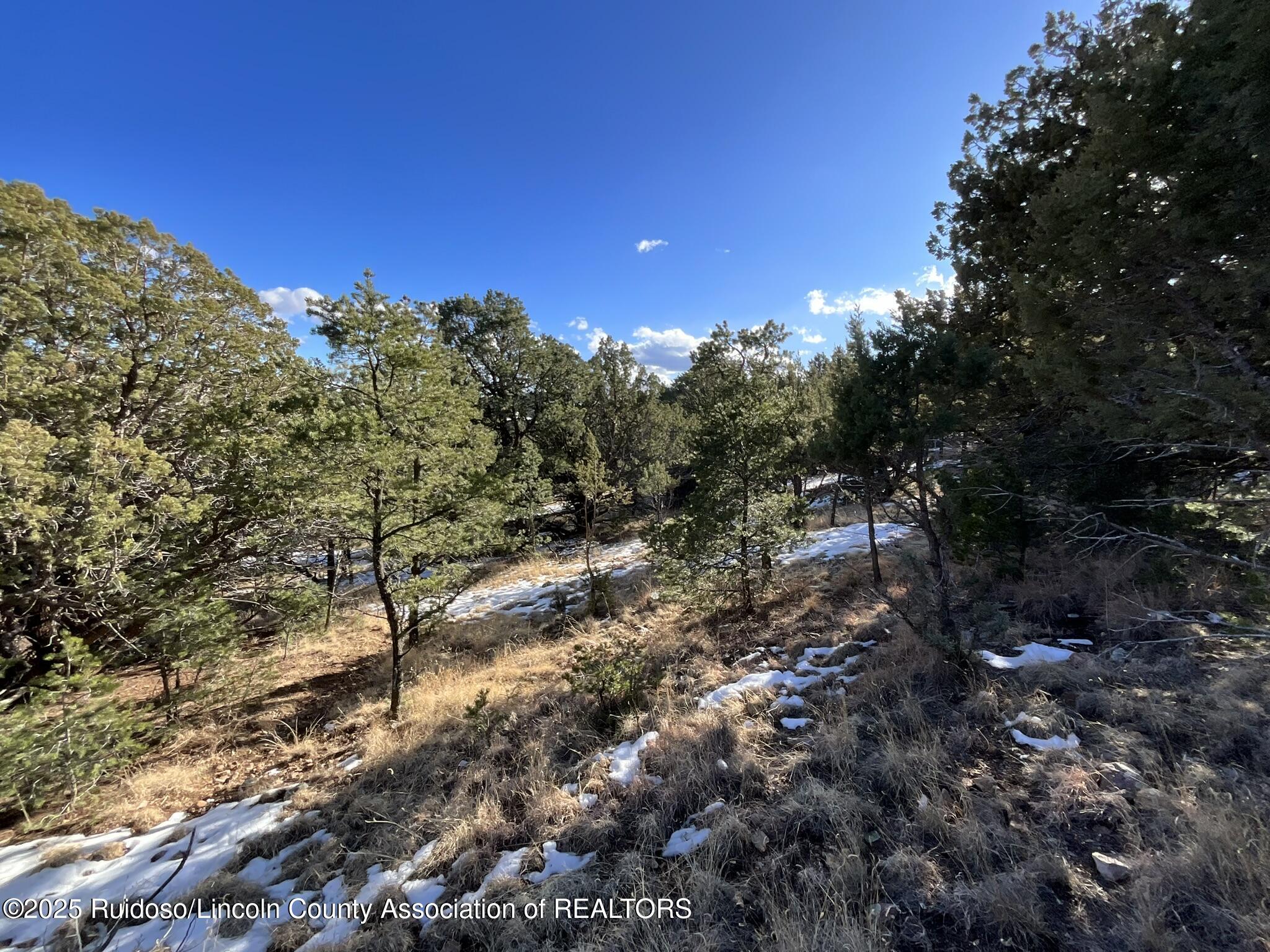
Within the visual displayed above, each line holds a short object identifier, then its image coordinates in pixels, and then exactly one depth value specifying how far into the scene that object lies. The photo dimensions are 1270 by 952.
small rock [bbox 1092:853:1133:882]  2.12
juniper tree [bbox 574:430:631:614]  10.66
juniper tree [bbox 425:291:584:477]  19.83
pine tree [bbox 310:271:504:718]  5.23
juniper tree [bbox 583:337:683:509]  21.72
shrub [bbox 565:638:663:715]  5.11
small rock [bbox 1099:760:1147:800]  2.60
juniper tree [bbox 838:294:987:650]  5.43
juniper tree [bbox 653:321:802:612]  7.38
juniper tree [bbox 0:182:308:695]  4.21
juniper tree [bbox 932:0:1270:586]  3.21
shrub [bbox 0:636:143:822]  4.01
